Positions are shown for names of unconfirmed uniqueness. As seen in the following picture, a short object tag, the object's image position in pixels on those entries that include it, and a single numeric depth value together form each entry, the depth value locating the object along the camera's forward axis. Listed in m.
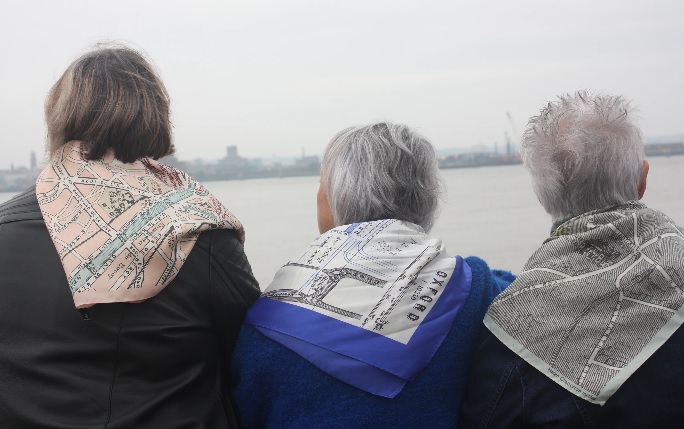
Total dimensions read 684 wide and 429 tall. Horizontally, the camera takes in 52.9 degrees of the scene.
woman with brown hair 1.73
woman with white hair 1.74
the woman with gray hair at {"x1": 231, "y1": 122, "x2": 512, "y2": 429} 1.87
